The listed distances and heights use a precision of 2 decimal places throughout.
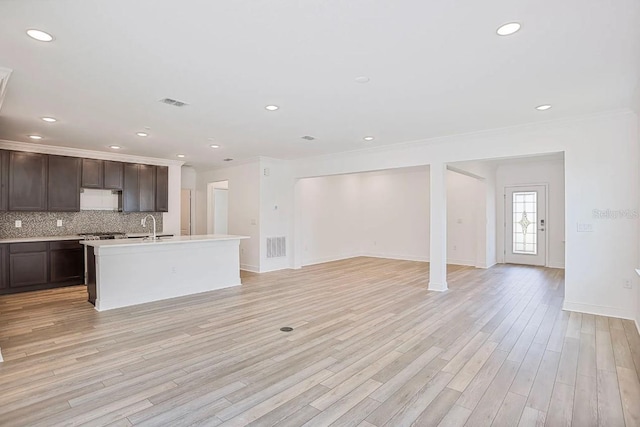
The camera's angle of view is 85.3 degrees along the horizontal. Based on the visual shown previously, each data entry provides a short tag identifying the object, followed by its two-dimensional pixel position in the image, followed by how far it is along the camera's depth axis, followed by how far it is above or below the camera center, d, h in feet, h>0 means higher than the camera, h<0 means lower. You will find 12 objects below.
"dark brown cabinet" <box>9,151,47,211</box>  19.30 +1.89
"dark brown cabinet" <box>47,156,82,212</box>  20.57 +1.84
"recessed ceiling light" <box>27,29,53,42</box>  7.92 +4.18
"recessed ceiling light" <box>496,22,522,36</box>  7.63 +4.20
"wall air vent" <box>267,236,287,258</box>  25.52 -2.38
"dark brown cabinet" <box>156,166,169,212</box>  25.07 +1.90
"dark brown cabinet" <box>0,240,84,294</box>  18.35 -2.83
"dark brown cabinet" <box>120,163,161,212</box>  23.59 +1.82
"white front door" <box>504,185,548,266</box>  27.66 -0.78
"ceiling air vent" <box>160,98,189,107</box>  12.64 +4.17
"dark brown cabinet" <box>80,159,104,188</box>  21.83 +2.62
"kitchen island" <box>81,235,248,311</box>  15.62 -2.68
